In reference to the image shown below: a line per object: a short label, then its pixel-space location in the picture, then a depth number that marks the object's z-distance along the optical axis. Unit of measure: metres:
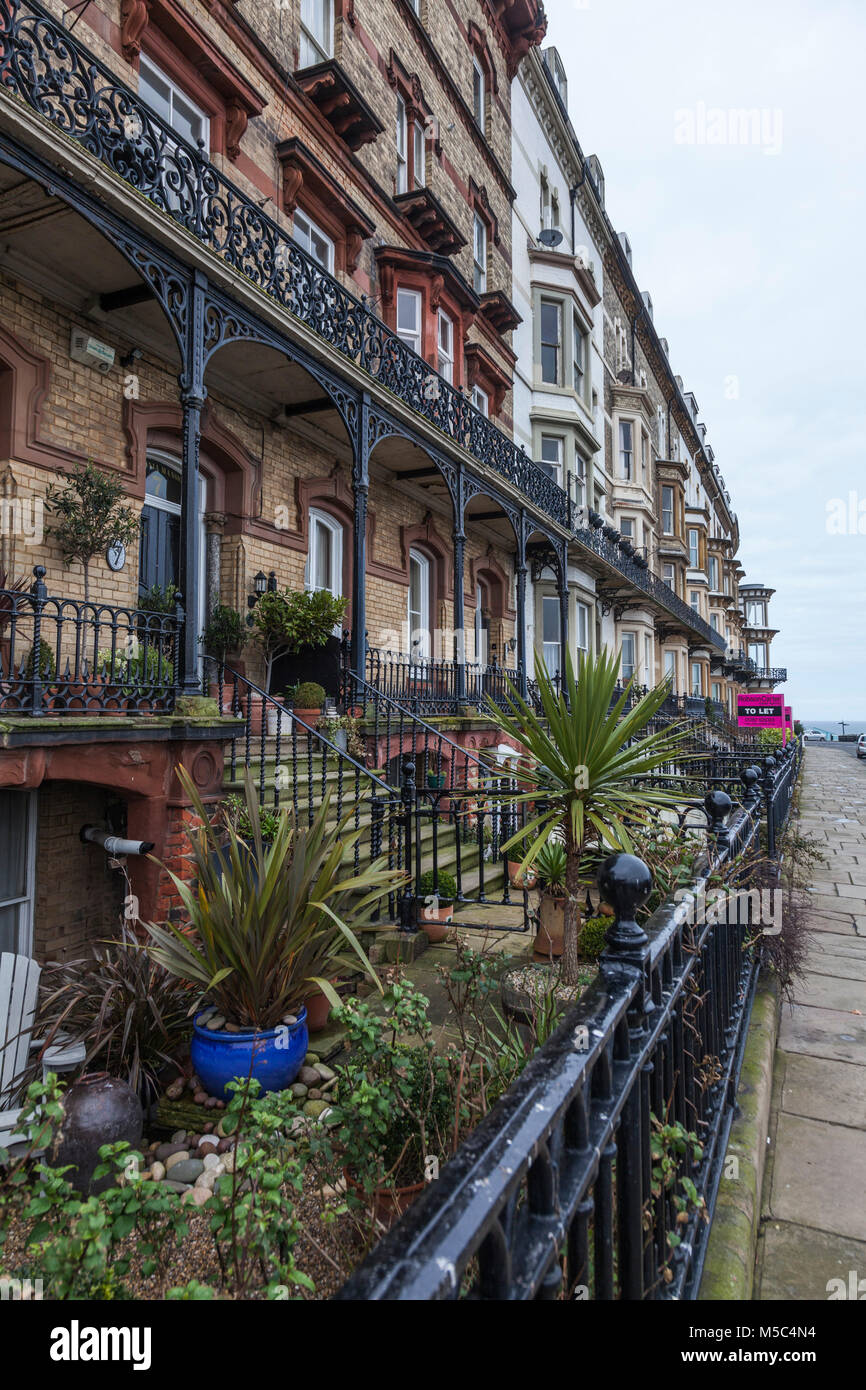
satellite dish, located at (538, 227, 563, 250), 20.16
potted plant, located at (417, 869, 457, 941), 6.01
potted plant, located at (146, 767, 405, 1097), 3.77
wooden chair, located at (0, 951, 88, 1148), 3.77
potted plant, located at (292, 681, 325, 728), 8.67
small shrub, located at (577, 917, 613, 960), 4.93
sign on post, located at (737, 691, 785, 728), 13.80
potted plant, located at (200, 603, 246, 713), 9.13
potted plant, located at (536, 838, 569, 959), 4.96
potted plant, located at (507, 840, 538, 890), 6.46
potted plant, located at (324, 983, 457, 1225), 2.56
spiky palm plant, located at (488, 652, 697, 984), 3.70
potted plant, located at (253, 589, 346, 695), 9.38
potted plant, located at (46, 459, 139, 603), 7.07
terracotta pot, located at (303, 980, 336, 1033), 4.42
